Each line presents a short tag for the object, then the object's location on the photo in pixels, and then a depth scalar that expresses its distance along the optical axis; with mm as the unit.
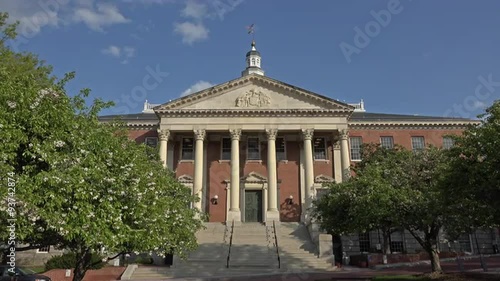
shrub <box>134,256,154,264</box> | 29031
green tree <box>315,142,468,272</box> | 19297
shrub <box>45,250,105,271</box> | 25734
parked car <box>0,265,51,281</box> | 19180
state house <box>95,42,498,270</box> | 37188
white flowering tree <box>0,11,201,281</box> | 10258
